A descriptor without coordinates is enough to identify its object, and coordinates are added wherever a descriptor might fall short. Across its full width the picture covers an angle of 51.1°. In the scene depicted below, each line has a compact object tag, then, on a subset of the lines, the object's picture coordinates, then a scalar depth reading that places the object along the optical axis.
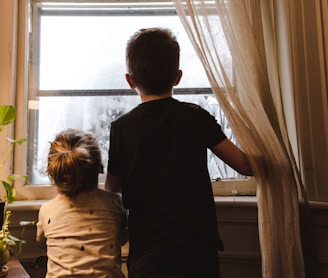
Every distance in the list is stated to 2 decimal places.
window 1.45
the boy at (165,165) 0.91
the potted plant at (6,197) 1.04
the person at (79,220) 0.96
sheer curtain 1.03
